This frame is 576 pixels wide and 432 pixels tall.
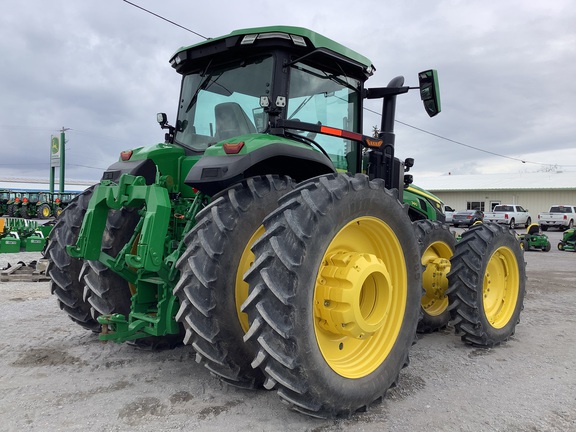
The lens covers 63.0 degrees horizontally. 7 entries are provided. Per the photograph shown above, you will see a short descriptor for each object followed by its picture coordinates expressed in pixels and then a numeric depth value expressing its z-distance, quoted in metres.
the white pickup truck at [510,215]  29.98
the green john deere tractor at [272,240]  2.77
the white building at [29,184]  62.68
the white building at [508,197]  36.78
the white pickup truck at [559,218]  28.78
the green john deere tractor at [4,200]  26.52
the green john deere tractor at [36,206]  25.88
